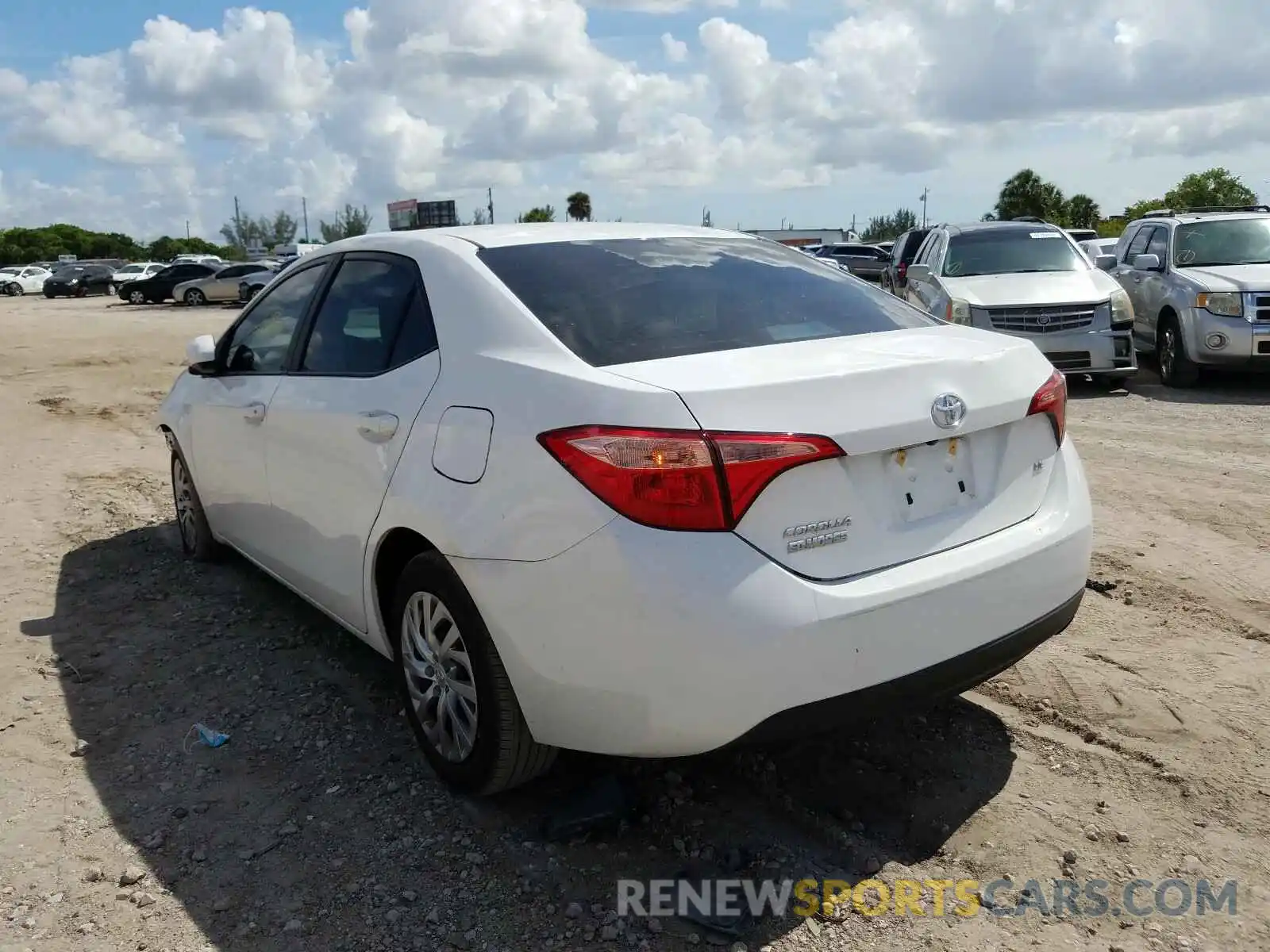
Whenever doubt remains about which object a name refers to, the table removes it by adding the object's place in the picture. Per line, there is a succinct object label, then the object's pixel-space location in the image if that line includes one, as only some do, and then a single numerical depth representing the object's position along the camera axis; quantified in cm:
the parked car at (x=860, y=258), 3931
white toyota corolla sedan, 256
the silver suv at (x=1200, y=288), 1067
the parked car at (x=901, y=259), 1559
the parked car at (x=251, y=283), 3456
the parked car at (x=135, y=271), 4738
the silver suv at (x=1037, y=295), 1080
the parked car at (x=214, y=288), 3709
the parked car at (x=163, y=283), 3888
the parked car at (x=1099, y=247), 1898
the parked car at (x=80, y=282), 4684
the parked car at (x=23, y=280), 5166
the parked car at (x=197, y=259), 4281
